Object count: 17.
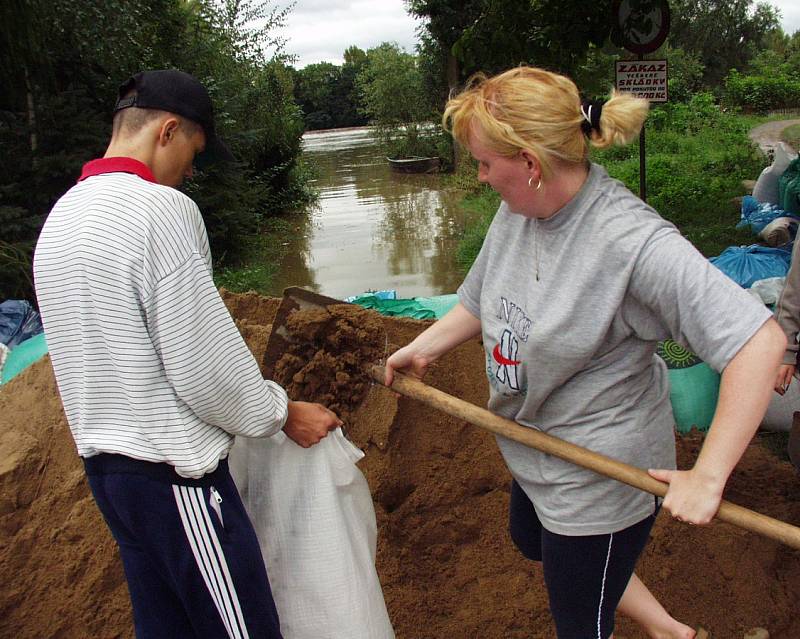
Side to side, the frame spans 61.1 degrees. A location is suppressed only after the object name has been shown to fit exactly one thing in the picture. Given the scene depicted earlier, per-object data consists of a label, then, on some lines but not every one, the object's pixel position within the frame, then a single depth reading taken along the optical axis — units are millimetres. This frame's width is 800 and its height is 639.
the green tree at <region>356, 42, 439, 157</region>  17438
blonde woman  1262
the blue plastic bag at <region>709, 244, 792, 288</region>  3795
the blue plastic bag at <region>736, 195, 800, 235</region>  5910
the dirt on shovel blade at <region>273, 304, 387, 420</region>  2082
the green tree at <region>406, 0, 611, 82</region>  4480
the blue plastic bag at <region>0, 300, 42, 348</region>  4238
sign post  4324
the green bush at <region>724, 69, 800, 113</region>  21438
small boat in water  16219
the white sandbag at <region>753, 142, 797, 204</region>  6258
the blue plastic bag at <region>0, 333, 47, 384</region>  3881
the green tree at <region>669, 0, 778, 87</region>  27125
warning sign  4590
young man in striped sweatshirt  1395
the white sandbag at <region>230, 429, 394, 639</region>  1854
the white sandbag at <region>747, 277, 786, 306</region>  3422
